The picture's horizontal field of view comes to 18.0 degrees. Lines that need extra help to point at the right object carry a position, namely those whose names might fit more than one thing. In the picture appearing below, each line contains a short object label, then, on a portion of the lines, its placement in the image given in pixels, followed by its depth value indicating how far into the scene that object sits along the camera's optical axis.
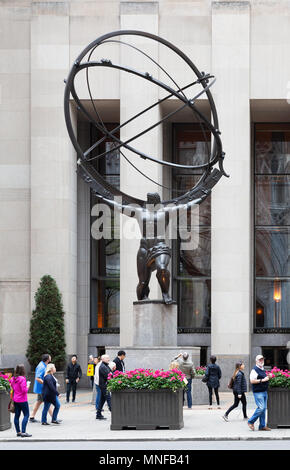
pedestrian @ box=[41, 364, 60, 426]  20.58
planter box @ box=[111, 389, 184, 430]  19.14
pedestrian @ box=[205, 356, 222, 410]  25.27
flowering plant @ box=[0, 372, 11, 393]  20.12
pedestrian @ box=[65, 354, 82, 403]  30.42
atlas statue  23.69
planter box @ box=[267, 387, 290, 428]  19.34
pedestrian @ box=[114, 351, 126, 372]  22.62
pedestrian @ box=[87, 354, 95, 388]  31.71
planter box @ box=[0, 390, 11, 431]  19.84
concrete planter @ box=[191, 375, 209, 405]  26.94
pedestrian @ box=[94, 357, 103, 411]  22.09
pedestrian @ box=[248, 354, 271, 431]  19.05
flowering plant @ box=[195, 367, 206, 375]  28.20
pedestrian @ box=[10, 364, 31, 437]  18.69
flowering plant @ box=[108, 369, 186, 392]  19.08
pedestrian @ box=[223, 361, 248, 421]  21.02
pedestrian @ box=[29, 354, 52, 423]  21.66
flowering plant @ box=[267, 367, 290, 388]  19.30
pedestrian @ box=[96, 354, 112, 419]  21.64
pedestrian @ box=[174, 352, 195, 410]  23.41
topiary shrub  37.41
